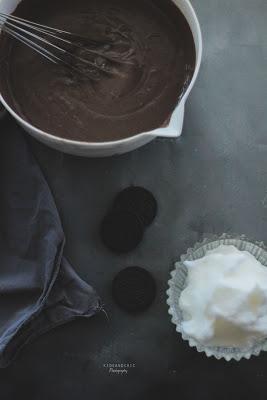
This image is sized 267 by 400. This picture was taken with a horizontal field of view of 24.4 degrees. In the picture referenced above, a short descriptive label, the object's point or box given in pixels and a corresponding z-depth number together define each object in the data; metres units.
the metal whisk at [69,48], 1.09
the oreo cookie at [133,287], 1.16
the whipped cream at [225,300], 1.06
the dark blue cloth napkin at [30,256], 1.13
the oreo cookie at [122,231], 1.17
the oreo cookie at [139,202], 1.17
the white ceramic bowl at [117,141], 1.03
